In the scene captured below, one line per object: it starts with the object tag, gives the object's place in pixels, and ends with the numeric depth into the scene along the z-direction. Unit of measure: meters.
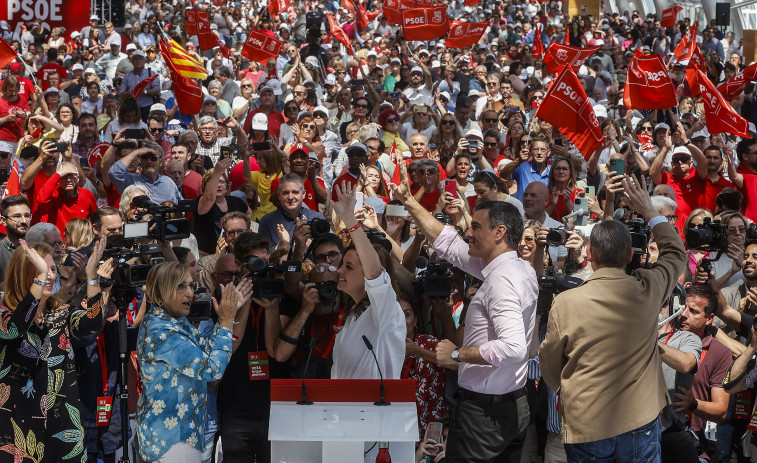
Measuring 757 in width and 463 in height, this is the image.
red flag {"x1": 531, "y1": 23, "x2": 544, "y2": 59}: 22.03
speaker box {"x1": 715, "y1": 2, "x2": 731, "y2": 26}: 28.27
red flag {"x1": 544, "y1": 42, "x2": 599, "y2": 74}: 15.91
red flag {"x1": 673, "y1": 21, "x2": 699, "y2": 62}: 18.60
